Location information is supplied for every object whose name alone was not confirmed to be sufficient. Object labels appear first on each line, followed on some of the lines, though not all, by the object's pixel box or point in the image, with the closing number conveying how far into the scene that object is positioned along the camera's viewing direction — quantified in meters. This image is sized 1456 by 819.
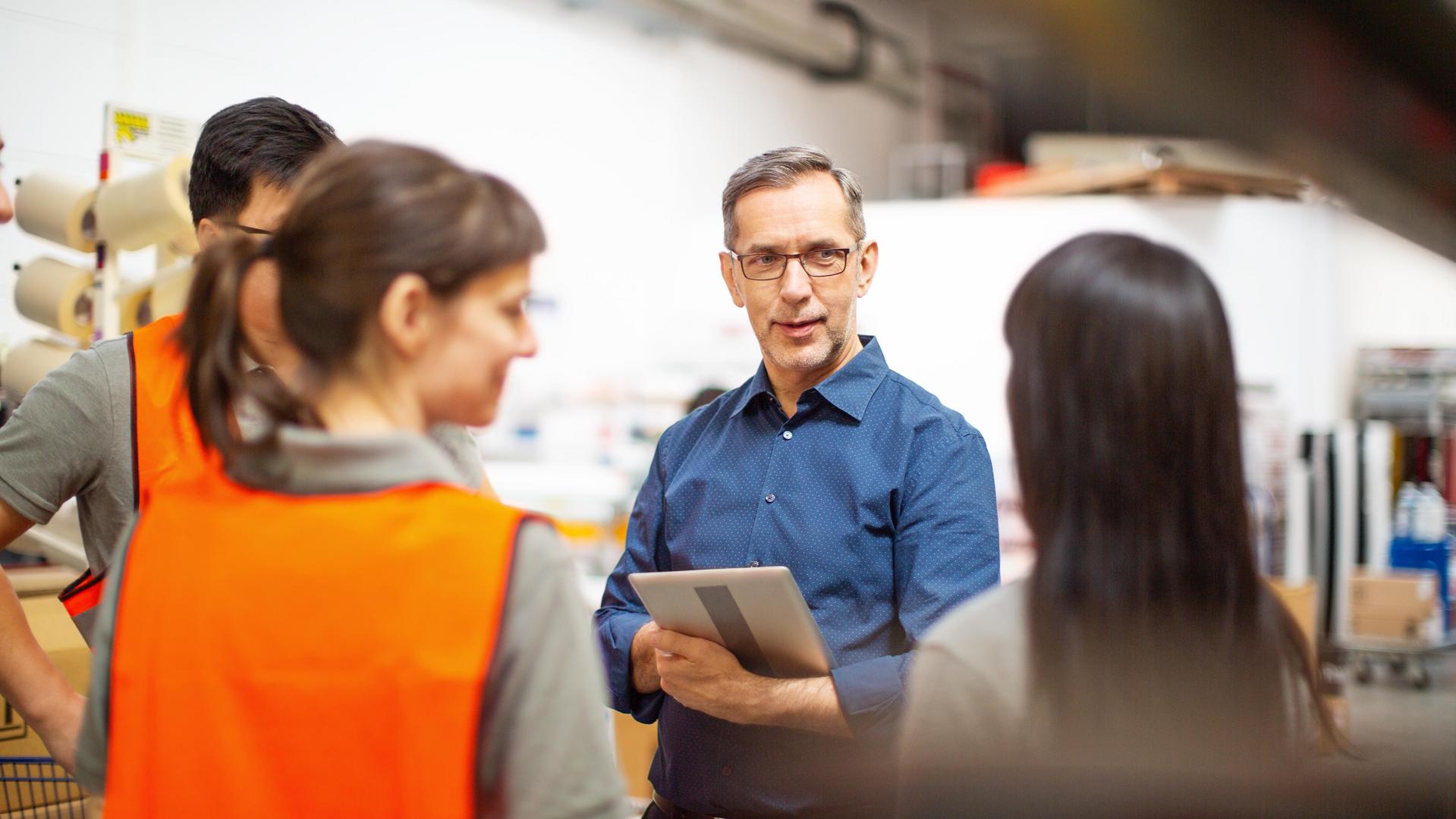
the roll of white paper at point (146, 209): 2.10
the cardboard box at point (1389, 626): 4.04
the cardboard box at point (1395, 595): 4.53
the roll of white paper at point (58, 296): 2.49
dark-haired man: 1.26
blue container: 4.85
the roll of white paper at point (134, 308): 2.43
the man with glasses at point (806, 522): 1.41
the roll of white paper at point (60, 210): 2.45
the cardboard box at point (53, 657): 2.08
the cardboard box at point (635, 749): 3.30
